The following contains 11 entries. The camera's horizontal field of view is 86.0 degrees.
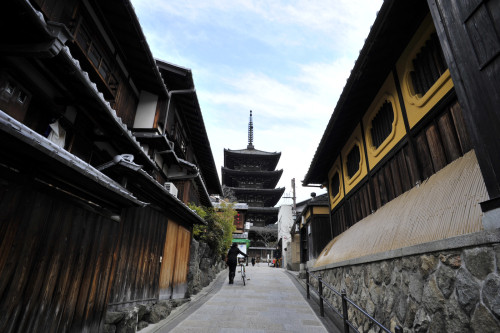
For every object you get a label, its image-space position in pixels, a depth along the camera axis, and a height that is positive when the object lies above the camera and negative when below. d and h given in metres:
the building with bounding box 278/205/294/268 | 29.81 +4.25
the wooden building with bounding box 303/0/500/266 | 3.45 +2.57
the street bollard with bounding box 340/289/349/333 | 5.73 -0.99
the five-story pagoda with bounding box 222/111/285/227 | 45.38 +13.83
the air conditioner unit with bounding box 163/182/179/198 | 12.16 +3.27
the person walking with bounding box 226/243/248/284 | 14.27 +0.21
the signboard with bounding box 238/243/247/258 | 33.94 +2.08
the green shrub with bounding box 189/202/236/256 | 15.16 +1.97
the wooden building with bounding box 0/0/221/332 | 3.52 +1.27
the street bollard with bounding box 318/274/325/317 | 8.22 -1.12
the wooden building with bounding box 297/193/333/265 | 15.77 +2.22
